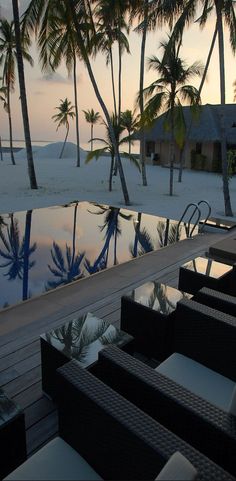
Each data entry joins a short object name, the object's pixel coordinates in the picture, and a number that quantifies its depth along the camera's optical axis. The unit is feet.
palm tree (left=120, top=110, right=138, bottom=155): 62.64
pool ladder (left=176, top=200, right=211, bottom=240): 22.30
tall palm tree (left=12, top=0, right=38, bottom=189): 37.47
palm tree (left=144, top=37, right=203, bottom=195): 37.04
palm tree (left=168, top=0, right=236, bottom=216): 26.84
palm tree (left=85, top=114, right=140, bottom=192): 36.95
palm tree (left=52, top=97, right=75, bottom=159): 118.01
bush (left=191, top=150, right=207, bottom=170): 75.31
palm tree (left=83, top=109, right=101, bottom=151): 124.16
